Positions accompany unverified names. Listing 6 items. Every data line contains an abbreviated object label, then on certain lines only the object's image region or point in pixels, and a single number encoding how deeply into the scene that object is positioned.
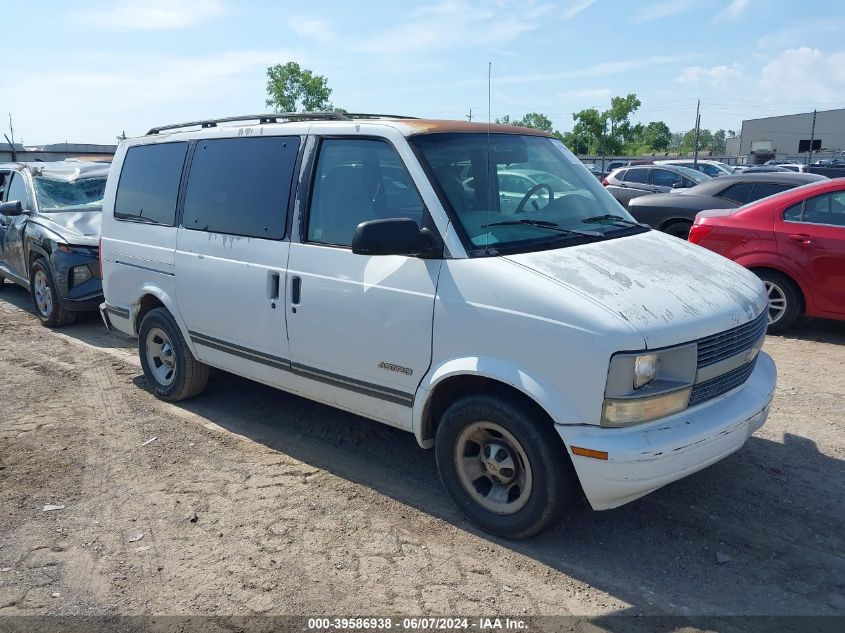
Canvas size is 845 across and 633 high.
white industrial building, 71.81
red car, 6.98
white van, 3.20
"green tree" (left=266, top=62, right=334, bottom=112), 52.31
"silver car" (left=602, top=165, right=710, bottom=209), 16.11
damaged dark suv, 8.19
